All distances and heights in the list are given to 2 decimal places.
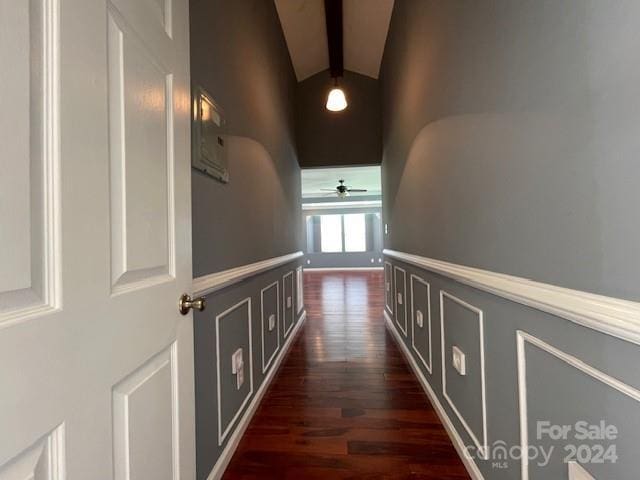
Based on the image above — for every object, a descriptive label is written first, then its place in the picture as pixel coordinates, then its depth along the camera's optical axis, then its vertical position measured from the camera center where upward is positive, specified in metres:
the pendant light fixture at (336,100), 2.86 +1.38
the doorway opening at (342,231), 9.77 +0.36
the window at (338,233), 10.09 +0.31
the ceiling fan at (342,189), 6.94 +1.25
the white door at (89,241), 0.43 +0.01
